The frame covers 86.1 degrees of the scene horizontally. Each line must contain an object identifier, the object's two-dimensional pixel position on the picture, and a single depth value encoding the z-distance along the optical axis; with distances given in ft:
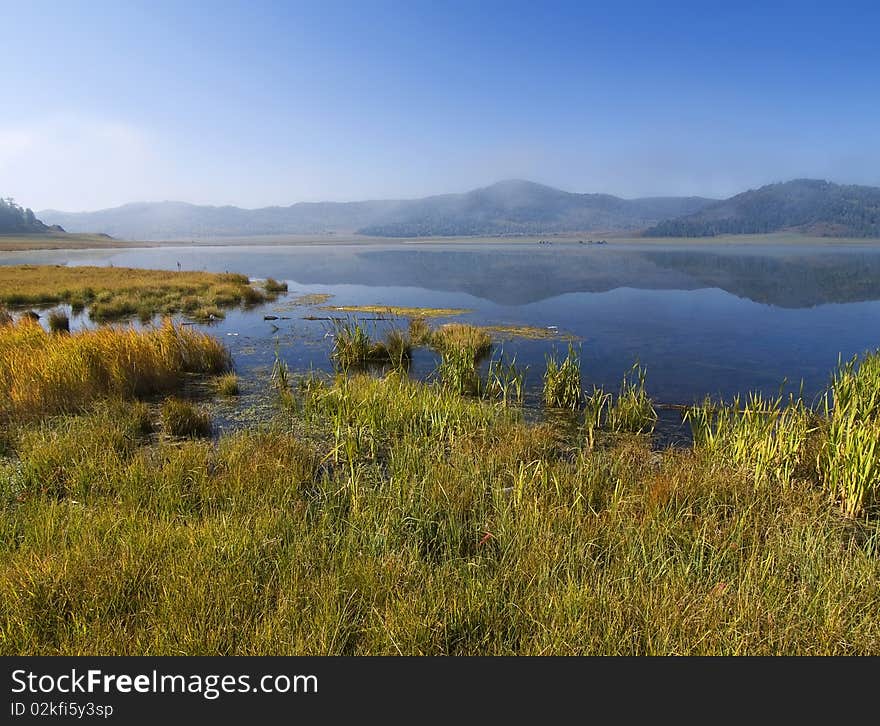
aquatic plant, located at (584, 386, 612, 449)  30.72
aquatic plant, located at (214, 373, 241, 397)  42.45
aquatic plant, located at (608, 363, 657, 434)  34.22
